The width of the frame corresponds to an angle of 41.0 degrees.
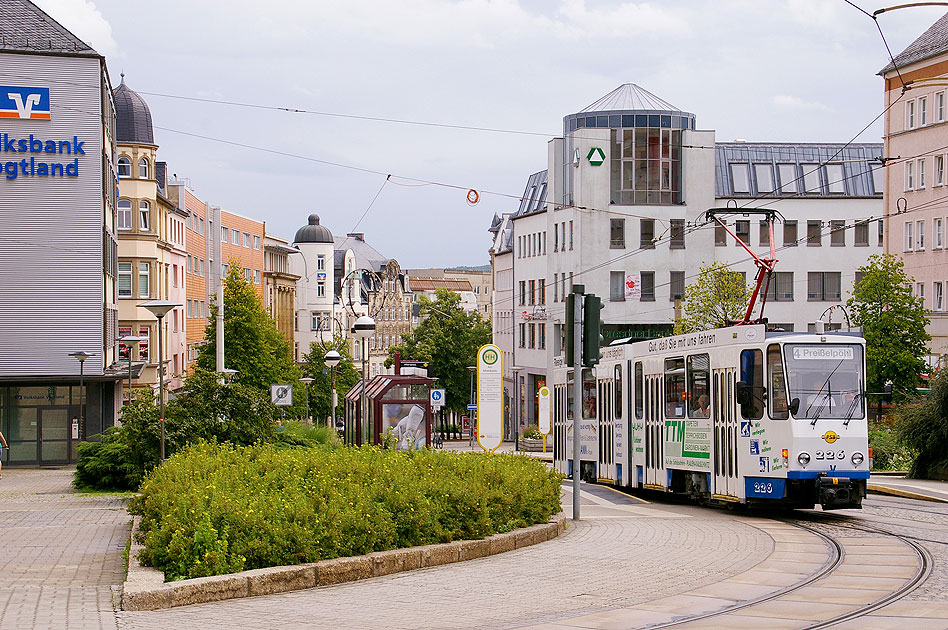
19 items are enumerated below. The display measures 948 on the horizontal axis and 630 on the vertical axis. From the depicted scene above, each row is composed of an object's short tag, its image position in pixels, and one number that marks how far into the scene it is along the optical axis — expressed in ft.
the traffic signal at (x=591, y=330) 57.98
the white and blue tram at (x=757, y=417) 62.34
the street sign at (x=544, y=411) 152.46
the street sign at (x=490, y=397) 84.28
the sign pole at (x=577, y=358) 58.44
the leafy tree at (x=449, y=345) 301.43
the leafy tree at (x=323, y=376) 281.74
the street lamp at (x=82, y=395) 129.80
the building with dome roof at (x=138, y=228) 193.47
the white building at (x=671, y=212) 223.10
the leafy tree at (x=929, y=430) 97.45
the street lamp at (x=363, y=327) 111.14
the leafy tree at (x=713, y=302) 177.47
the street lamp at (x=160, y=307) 92.68
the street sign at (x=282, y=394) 128.67
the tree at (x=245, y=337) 202.18
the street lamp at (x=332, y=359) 144.56
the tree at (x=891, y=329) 164.25
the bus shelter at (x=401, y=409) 108.58
